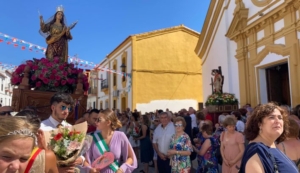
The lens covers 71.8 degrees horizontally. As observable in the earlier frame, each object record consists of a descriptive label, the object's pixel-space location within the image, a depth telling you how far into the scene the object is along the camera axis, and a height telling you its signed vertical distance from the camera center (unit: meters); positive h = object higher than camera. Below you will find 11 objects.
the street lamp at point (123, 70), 17.54 +2.69
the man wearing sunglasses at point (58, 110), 2.41 -0.09
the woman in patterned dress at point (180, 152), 3.72 -0.91
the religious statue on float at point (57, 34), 4.14 +1.37
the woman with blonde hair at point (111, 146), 2.55 -0.56
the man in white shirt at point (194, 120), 7.29 -0.69
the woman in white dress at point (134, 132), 6.34 -0.96
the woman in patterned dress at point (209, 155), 3.69 -0.98
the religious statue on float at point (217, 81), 10.30 +0.96
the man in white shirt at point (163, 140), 4.35 -0.84
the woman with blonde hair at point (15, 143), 1.05 -0.21
